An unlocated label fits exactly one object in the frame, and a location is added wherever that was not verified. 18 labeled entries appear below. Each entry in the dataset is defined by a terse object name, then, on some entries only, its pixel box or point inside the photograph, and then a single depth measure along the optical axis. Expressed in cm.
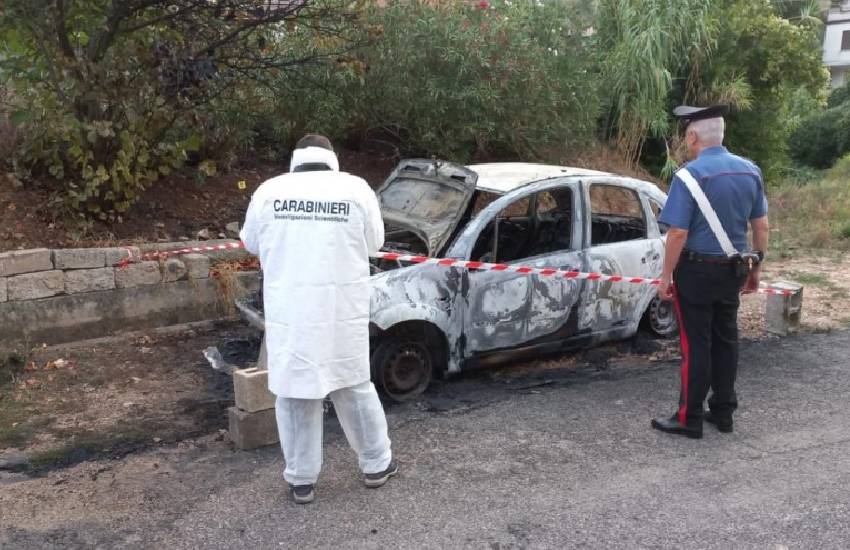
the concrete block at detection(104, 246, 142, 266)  685
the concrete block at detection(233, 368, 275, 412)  459
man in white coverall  375
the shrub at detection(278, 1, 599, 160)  900
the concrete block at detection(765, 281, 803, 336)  716
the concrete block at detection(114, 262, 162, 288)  693
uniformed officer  455
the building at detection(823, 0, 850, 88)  4716
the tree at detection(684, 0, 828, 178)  1465
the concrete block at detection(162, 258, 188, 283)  715
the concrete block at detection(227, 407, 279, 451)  464
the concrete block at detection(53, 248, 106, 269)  662
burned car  541
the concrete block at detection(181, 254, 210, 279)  727
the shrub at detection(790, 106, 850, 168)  2952
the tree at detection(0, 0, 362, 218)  696
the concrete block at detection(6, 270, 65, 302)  641
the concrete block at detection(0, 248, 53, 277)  635
